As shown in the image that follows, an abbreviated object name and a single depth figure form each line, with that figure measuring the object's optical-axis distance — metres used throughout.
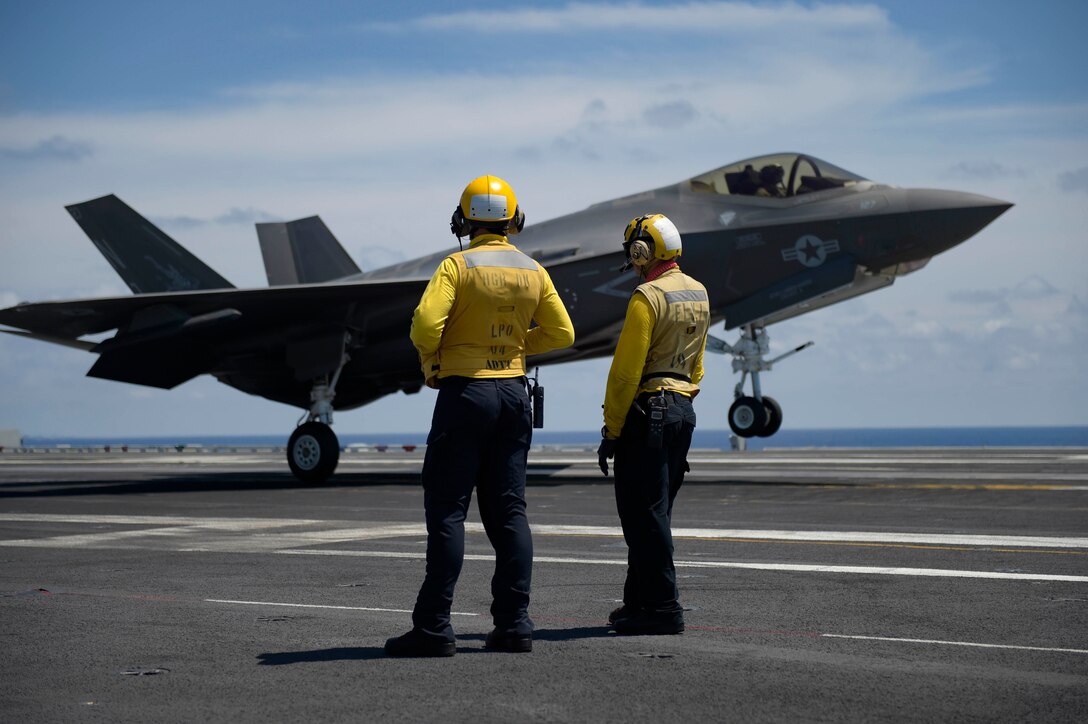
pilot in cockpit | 19.12
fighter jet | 18.61
